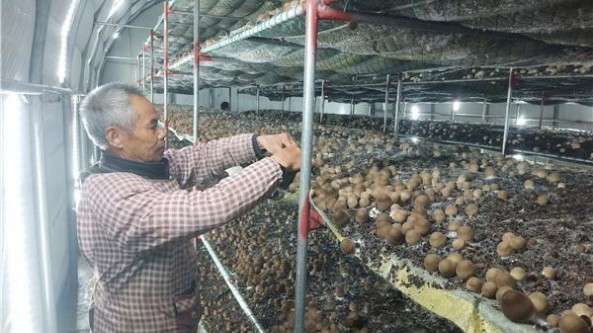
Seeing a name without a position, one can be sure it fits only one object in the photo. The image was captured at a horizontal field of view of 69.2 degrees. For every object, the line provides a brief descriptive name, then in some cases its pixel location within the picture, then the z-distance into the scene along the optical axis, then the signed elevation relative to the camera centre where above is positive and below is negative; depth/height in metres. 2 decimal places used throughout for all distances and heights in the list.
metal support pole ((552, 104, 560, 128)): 14.79 +0.34
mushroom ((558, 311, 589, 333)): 0.93 -0.44
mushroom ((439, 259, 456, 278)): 1.23 -0.43
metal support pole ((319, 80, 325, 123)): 7.18 +0.25
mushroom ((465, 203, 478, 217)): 1.69 -0.36
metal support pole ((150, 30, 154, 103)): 7.40 +1.16
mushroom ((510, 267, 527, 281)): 1.19 -0.43
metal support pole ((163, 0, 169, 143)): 5.08 +0.71
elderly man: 1.56 -0.38
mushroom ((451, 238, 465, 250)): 1.40 -0.41
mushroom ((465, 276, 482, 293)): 1.16 -0.45
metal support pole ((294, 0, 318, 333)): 1.63 -0.12
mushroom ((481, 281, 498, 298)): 1.11 -0.44
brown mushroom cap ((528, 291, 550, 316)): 1.02 -0.43
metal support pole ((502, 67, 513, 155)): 4.81 +0.00
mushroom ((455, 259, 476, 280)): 1.20 -0.42
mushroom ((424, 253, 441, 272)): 1.27 -0.43
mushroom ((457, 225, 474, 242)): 1.46 -0.39
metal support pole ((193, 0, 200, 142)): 3.86 +0.31
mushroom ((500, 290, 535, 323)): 0.98 -0.43
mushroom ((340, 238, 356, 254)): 1.51 -0.46
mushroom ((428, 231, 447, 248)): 1.44 -0.41
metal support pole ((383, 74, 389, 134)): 5.79 +0.33
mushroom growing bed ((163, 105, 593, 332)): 1.22 -0.41
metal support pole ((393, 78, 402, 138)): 5.27 +0.17
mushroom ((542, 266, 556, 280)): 1.21 -0.43
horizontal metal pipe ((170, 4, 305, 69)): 1.74 +0.41
